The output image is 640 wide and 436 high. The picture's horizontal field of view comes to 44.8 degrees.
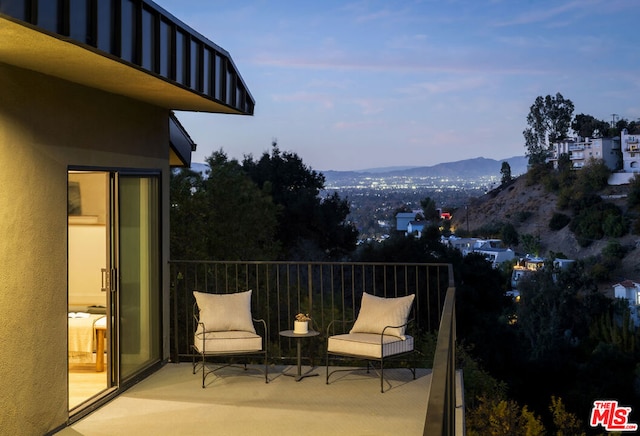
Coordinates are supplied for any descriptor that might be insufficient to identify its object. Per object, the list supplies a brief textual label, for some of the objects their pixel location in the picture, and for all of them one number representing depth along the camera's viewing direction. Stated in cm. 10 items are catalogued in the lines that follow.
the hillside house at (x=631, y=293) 4603
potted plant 741
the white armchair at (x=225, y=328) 709
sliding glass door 665
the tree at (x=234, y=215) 2253
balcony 591
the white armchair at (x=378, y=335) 693
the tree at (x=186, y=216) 2048
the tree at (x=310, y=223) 2944
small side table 732
